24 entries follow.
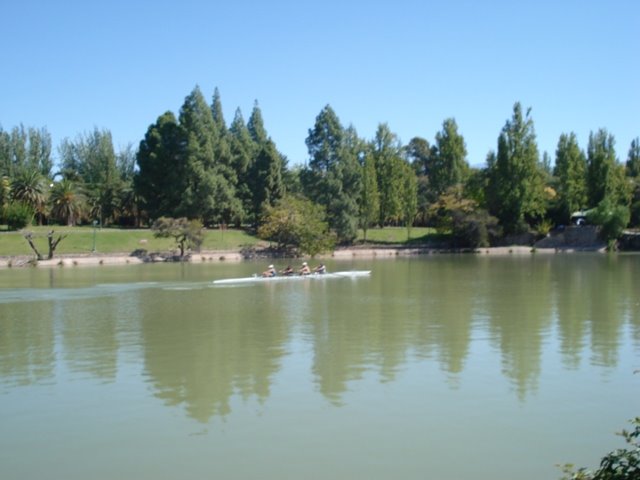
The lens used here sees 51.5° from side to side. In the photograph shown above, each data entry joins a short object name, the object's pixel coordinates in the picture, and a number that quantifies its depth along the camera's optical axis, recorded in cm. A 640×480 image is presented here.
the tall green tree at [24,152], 8112
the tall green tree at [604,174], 6719
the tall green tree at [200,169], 6234
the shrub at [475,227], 6400
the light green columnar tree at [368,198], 6638
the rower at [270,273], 3497
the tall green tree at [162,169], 6384
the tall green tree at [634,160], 8144
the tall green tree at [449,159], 7481
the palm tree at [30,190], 6209
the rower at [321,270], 3684
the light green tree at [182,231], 5381
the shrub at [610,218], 6256
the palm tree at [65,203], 6506
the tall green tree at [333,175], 6309
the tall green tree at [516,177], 6675
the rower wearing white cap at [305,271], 3665
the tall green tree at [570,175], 6906
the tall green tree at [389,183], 7031
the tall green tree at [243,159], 6869
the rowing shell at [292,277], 3353
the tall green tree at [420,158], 8549
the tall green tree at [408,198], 7088
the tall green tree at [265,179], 6781
